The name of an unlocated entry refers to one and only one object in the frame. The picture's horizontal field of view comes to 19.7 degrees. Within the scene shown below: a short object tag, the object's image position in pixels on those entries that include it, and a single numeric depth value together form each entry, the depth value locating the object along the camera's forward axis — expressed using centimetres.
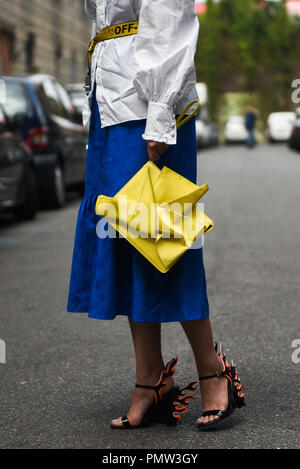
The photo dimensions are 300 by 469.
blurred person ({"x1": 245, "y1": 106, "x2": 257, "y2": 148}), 3622
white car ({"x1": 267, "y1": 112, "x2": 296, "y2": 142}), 4091
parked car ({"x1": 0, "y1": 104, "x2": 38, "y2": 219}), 851
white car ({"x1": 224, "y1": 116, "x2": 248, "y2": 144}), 4325
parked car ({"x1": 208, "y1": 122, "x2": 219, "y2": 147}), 3840
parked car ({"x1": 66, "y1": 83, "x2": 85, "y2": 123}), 1608
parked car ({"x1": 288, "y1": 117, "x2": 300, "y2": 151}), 2725
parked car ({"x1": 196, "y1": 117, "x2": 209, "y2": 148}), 3375
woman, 285
